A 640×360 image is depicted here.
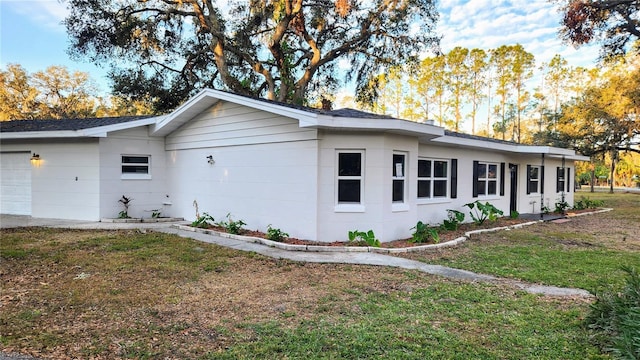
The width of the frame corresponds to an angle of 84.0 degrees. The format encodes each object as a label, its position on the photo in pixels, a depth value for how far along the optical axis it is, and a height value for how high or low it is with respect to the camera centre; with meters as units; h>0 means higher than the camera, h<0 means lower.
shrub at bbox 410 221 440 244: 8.09 -1.31
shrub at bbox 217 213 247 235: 9.05 -1.32
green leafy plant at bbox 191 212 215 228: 9.91 -1.31
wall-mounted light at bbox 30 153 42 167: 11.51 +0.45
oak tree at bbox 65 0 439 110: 16.03 +6.75
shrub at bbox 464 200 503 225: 11.22 -1.08
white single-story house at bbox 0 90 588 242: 8.06 +0.25
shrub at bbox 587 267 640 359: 2.94 -1.31
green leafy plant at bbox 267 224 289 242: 8.07 -1.33
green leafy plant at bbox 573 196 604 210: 17.61 -1.24
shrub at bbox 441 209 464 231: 10.07 -1.23
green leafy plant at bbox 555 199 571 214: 15.38 -1.16
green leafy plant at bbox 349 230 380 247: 7.64 -1.32
